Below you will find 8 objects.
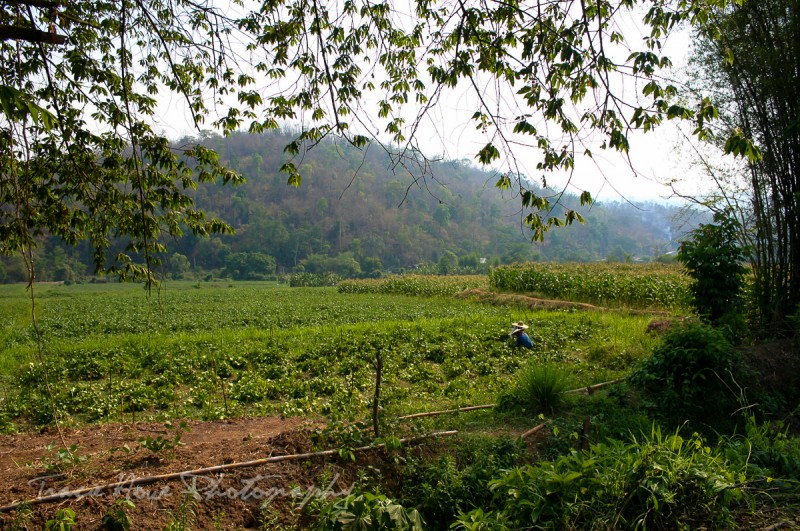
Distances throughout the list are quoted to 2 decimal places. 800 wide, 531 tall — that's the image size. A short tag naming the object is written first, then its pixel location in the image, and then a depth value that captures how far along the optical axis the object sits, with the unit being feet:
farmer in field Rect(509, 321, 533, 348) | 33.83
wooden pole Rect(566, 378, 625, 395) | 21.57
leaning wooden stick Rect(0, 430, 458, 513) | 10.55
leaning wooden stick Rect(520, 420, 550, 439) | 16.10
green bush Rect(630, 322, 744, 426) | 19.60
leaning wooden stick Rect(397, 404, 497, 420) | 17.38
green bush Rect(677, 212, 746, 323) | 25.63
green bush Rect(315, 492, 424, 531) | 9.68
